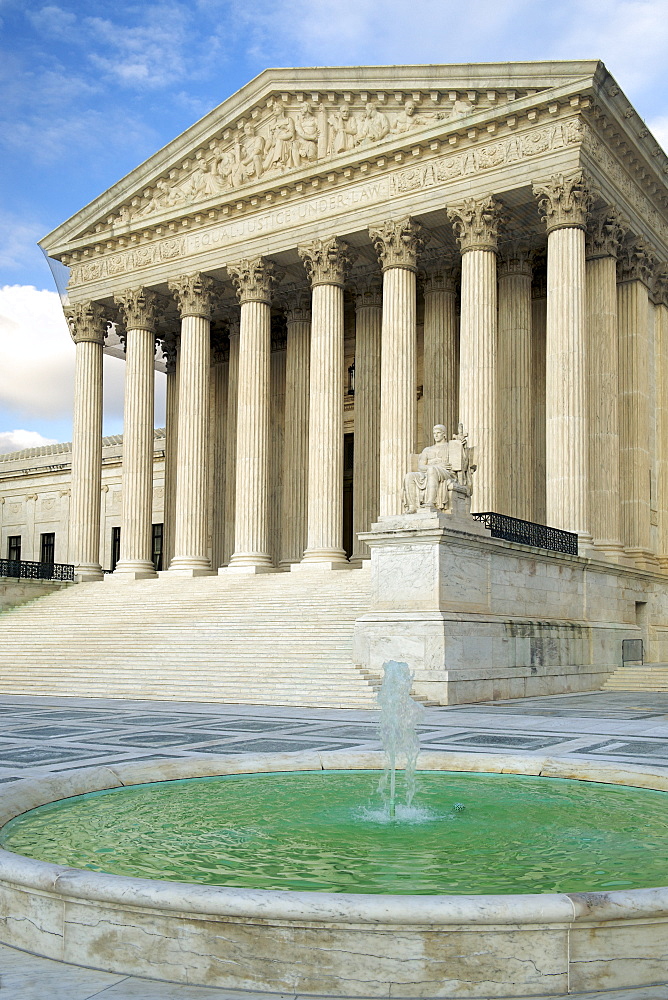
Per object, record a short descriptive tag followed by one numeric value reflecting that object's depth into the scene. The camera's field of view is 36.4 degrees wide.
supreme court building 30.98
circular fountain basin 4.66
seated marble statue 23.47
